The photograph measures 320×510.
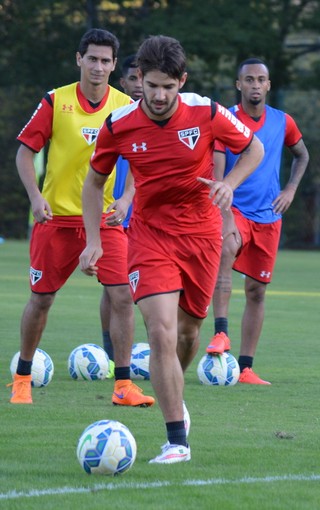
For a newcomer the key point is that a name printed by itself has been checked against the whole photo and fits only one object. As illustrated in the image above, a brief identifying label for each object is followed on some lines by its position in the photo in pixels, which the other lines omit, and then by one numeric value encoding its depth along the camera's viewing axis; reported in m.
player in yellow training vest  16.75
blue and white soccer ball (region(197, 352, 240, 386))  18.78
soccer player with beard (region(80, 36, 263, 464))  12.53
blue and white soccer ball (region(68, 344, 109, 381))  19.05
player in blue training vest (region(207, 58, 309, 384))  20.11
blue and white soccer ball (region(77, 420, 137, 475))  11.70
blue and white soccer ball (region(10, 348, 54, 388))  17.94
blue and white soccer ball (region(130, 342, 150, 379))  19.36
